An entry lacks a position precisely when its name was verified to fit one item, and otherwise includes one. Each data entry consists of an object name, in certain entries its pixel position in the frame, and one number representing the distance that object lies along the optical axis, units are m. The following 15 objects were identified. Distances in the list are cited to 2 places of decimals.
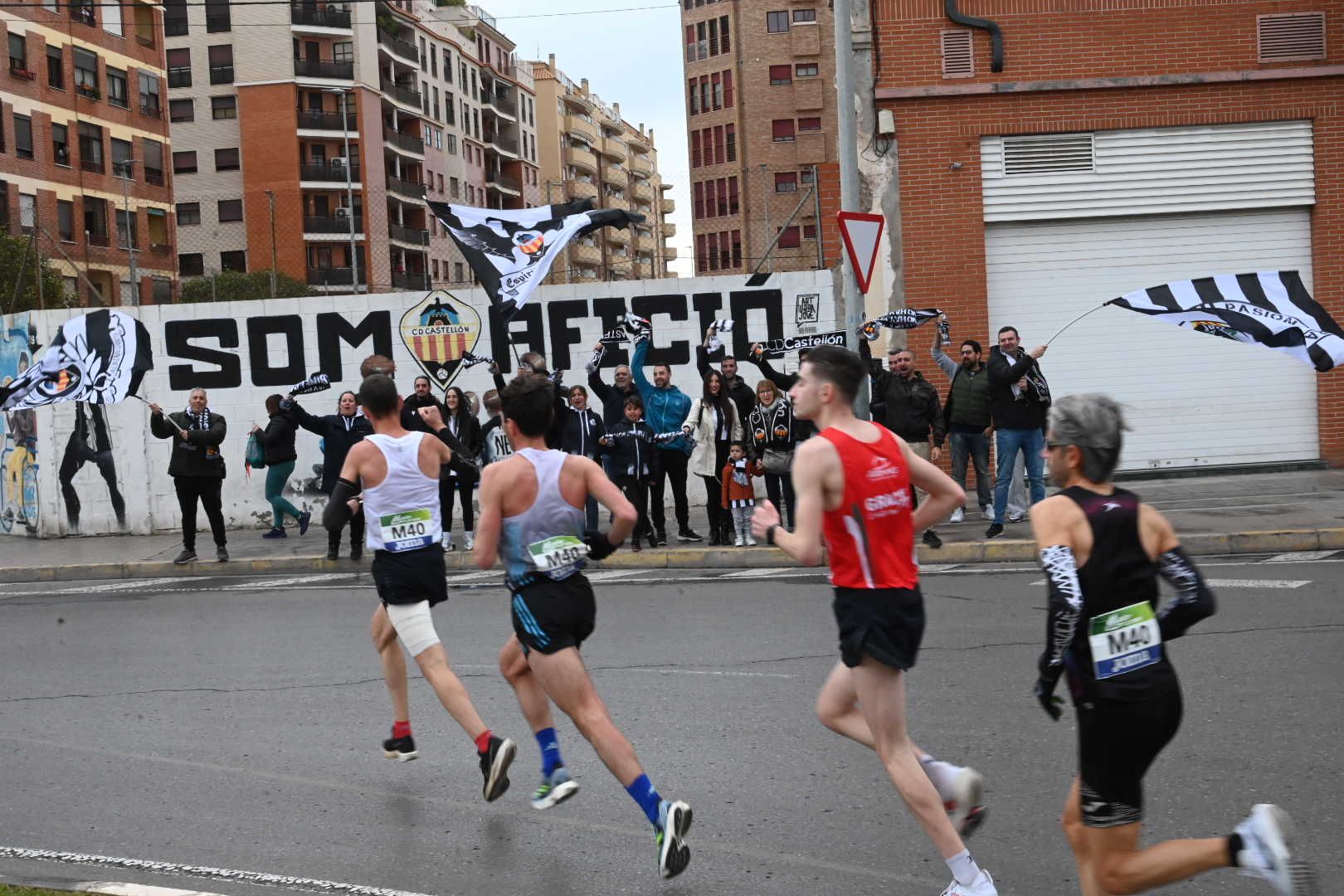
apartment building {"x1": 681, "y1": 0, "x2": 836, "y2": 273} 82.81
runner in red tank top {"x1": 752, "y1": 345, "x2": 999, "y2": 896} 4.71
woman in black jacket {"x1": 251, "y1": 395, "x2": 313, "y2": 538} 17.80
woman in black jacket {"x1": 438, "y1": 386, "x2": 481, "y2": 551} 15.85
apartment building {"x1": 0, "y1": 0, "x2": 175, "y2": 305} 54.34
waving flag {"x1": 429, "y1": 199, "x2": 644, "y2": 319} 18.14
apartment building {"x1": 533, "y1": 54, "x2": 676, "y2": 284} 123.31
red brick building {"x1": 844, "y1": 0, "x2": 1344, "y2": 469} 18.80
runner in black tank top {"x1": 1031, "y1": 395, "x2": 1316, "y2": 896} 4.05
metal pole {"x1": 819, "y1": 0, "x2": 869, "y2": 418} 14.41
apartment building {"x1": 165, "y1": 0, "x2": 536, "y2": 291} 80.19
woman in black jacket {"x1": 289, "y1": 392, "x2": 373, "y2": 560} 15.66
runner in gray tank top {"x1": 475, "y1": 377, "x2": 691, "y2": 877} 5.41
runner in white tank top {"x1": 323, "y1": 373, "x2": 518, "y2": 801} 6.66
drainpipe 18.75
